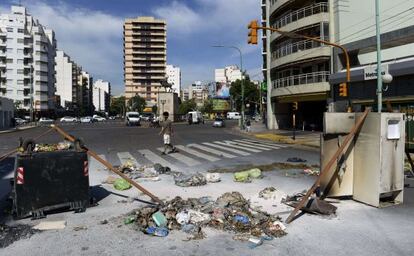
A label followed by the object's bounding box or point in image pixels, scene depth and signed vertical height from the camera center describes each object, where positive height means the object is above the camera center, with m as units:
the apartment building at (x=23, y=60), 101.75 +15.77
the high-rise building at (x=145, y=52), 157.12 +26.50
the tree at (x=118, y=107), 158.88 +4.99
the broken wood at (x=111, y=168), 7.45 -0.98
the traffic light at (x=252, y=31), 18.94 +4.16
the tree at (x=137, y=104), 139.68 +5.23
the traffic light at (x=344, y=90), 21.70 +1.48
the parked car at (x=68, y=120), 89.84 -0.21
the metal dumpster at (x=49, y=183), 6.68 -1.11
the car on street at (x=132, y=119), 61.84 -0.08
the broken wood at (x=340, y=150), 6.64 -0.61
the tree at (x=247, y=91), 96.19 +6.55
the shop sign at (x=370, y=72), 26.08 +2.97
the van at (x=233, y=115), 108.14 +0.71
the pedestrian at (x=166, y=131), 17.11 -0.56
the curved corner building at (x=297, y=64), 35.69 +5.19
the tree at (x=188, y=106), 130.31 +4.27
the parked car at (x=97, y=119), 95.44 -0.05
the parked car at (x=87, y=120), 84.93 -0.23
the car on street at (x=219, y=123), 55.34 -0.74
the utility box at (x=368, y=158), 7.48 -0.83
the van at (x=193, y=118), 70.55 +0.00
